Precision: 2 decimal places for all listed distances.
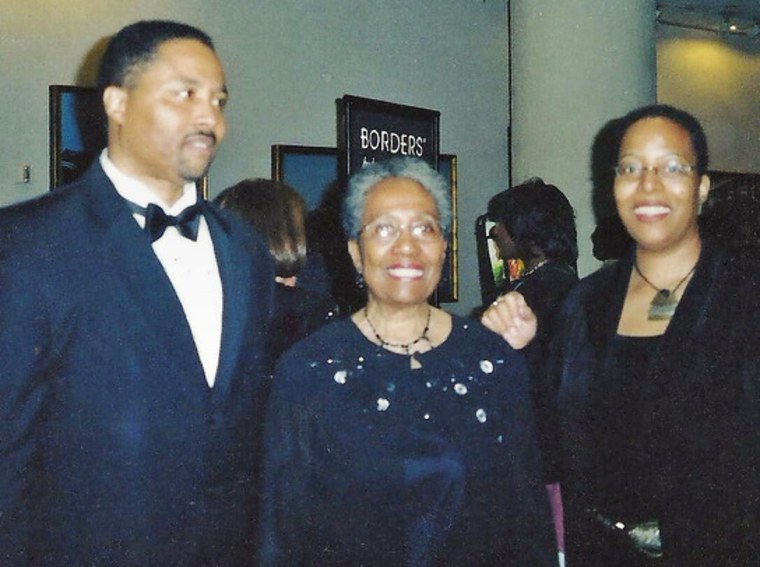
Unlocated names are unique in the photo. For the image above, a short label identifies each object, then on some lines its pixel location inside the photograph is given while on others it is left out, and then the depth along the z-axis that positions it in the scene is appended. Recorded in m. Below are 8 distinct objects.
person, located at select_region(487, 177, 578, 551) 3.10
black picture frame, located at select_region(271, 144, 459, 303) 5.59
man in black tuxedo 1.66
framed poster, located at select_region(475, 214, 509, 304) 5.56
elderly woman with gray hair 1.76
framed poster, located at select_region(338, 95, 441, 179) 2.89
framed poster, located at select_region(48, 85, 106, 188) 4.67
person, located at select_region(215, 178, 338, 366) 2.84
